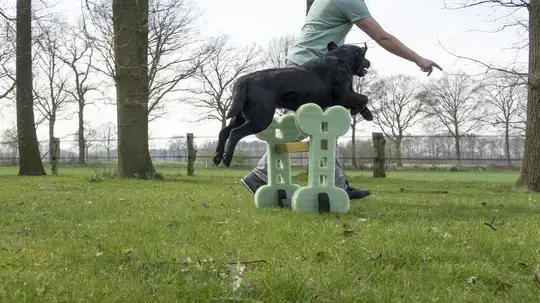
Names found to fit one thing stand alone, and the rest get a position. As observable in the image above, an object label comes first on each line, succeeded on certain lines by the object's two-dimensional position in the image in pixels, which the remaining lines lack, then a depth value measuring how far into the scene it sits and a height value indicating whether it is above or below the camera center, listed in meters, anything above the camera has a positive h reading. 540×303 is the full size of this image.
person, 4.10 +1.08
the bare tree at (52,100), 32.21 +3.91
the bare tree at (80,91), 28.77 +4.39
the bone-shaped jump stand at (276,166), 4.62 -0.10
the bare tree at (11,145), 31.51 +0.84
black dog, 3.84 +0.53
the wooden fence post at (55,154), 15.61 +0.13
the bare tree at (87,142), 29.33 +0.96
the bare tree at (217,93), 31.92 +4.19
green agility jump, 3.92 +0.01
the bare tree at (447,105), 37.25 +3.77
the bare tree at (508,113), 29.61 +2.90
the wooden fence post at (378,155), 15.12 -0.01
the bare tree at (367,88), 34.09 +4.75
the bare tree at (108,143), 29.31 +0.87
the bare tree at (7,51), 10.03 +2.84
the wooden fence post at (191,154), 15.05 +0.08
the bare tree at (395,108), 37.97 +3.73
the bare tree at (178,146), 24.89 +0.56
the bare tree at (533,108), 8.49 +0.80
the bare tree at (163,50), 19.09 +4.89
